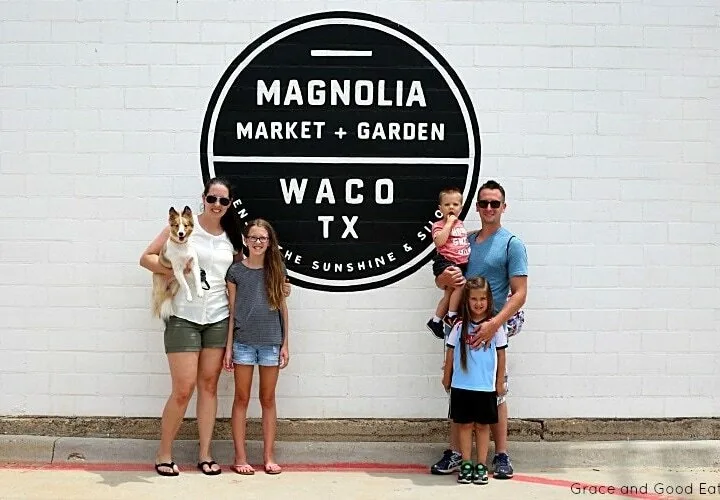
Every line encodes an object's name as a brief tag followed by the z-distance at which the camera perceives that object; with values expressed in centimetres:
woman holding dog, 638
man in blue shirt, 631
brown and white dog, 612
